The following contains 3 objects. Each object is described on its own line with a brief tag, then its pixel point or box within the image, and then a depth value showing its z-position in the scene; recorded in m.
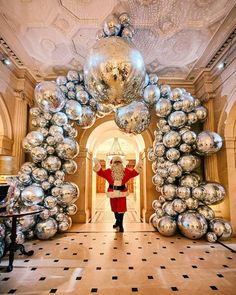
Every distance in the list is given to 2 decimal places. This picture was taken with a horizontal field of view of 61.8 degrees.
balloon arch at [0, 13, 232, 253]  4.45
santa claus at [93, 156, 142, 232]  5.50
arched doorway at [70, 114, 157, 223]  6.36
